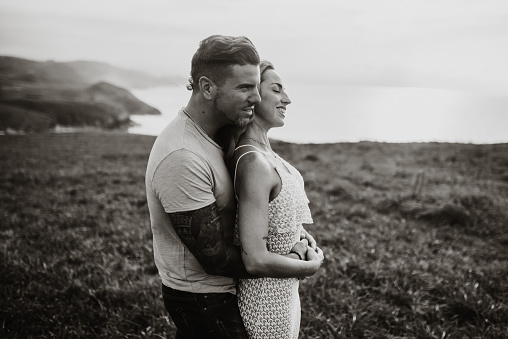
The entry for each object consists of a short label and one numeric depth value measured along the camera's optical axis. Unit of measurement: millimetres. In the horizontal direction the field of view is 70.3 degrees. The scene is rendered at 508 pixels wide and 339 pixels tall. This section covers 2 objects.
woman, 2012
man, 1901
